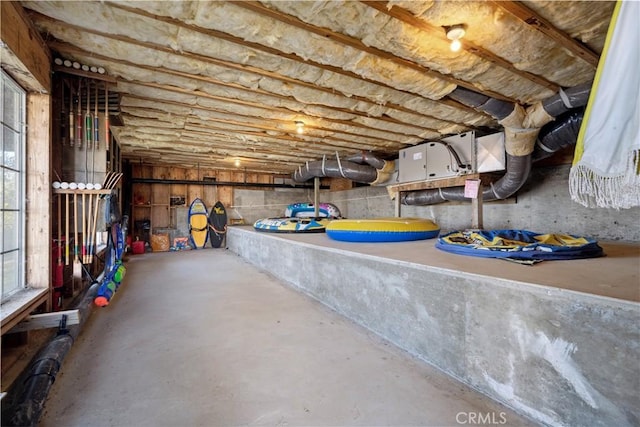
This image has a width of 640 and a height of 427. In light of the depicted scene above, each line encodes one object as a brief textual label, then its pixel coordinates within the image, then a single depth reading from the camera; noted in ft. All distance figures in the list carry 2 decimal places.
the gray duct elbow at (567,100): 7.91
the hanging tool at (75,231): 7.30
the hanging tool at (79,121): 7.48
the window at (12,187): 5.60
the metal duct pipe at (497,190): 11.02
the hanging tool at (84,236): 7.40
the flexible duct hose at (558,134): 9.28
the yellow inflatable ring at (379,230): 10.76
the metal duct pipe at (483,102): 8.80
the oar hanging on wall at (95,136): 7.64
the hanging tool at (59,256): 7.16
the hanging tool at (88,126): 7.56
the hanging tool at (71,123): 7.36
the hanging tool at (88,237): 7.53
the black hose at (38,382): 3.96
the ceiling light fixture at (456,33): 5.61
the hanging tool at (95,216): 7.59
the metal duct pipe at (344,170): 17.35
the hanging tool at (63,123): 7.38
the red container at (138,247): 21.26
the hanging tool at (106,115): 7.84
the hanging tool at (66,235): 7.06
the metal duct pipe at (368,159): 17.02
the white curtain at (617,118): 3.02
